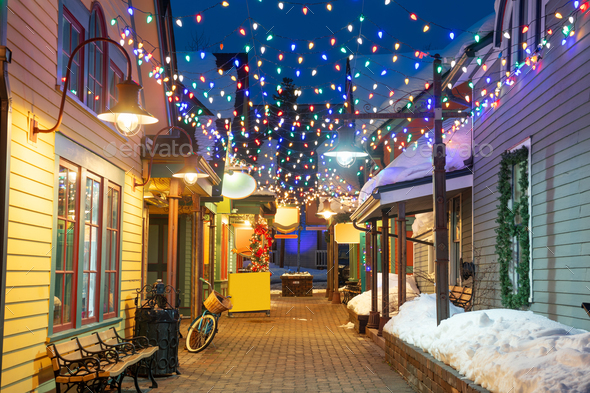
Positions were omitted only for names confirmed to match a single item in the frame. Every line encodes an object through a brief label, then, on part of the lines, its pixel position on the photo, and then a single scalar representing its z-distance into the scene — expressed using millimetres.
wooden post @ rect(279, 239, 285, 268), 49250
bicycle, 10242
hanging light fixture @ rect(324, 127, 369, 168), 10523
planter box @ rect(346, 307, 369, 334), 13109
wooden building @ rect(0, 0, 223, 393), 5000
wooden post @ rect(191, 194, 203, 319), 12078
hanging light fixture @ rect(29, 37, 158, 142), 5624
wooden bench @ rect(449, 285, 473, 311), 10578
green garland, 8250
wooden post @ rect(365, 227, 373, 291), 17169
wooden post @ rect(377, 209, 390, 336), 11991
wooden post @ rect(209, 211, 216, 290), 15600
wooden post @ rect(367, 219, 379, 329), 12344
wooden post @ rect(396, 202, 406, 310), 10719
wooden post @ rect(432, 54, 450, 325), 7281
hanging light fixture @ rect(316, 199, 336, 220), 22562
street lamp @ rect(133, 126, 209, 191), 9031
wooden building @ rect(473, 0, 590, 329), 6621
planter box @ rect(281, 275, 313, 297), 27312
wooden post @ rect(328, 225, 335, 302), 24791
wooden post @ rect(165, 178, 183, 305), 9562
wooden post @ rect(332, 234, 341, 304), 22795
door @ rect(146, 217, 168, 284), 16688
